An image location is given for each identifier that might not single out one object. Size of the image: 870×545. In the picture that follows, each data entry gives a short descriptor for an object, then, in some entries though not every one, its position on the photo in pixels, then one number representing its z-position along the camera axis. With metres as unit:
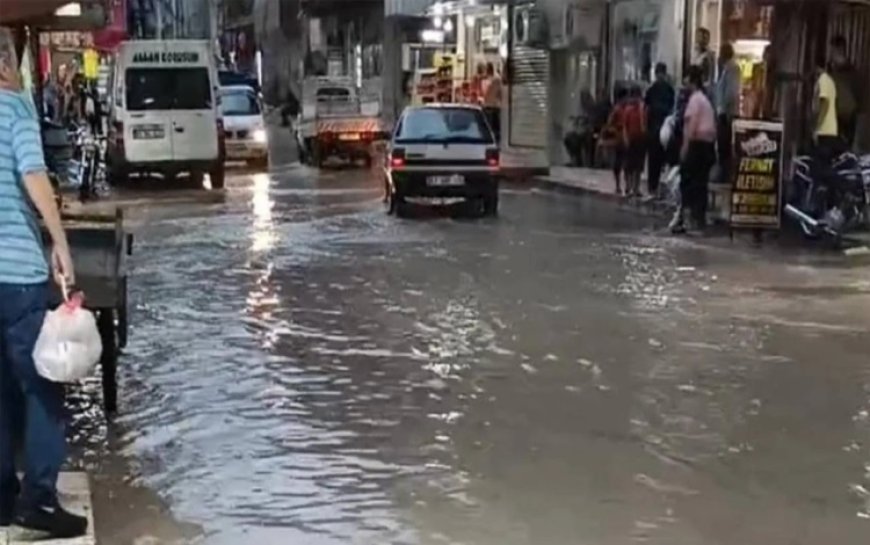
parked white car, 34.34
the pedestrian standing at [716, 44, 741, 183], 20.70
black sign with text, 18.31
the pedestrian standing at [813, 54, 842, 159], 19.05
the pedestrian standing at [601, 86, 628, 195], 24.89
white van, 27.80
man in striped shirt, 6.12
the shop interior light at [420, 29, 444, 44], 46.69
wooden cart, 8.41
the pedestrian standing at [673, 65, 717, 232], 19.05
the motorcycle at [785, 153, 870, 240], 18.31
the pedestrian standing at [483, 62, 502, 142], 37.25
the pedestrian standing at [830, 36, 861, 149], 21.44
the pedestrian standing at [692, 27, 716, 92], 22.94
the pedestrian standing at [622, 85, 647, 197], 23.92
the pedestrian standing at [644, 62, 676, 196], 23.58
